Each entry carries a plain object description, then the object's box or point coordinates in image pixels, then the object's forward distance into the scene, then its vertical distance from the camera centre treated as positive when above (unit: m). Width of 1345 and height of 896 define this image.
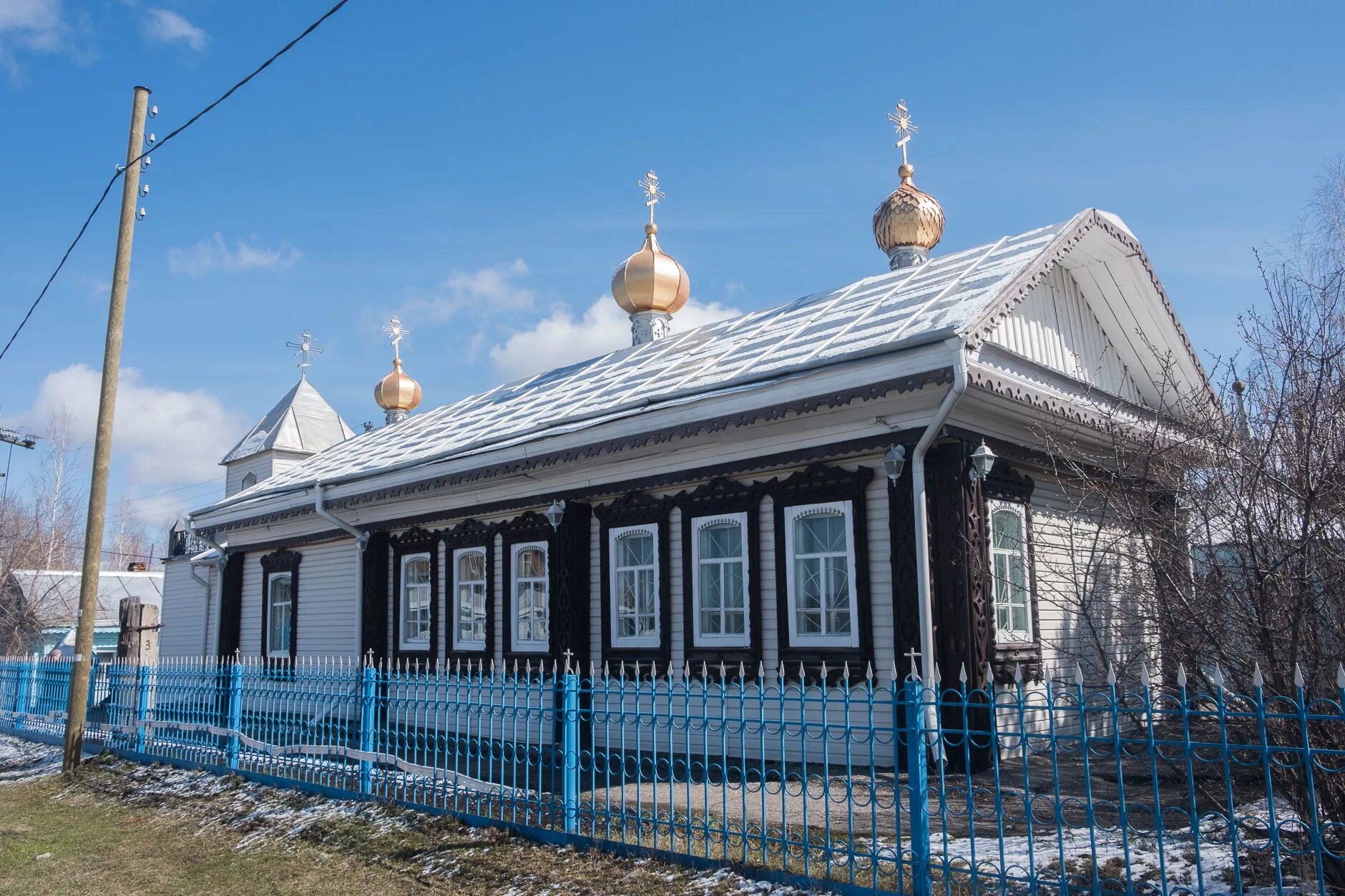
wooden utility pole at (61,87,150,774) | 10.91 +1.63
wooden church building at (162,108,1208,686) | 8.41 +1.21
